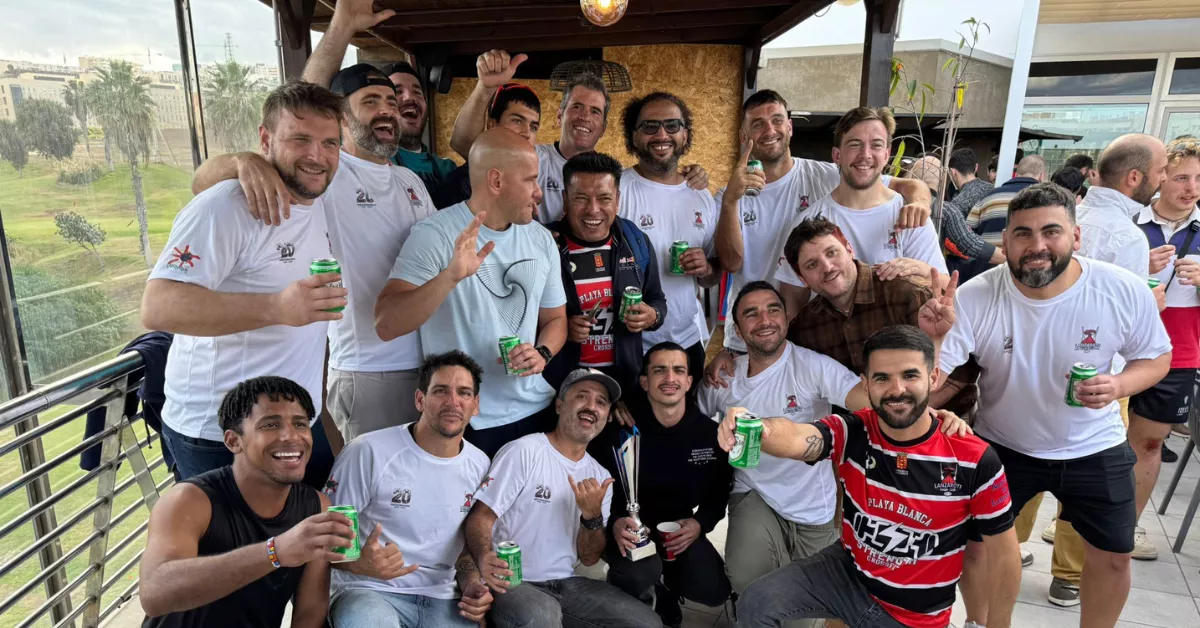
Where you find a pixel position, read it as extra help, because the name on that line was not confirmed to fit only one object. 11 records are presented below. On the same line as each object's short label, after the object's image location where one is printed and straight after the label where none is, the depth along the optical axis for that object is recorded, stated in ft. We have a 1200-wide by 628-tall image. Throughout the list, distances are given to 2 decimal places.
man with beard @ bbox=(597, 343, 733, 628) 9.21
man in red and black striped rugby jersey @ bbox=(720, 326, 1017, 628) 7.25
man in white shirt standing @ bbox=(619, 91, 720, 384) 10.29
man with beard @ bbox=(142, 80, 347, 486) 6.01
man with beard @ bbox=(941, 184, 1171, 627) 8.14
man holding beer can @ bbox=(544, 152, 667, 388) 9.27
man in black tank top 5.81
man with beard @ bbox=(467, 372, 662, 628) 8.22
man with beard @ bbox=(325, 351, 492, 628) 7.80
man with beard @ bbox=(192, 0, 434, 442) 8.45
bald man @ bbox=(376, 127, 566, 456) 8.00
